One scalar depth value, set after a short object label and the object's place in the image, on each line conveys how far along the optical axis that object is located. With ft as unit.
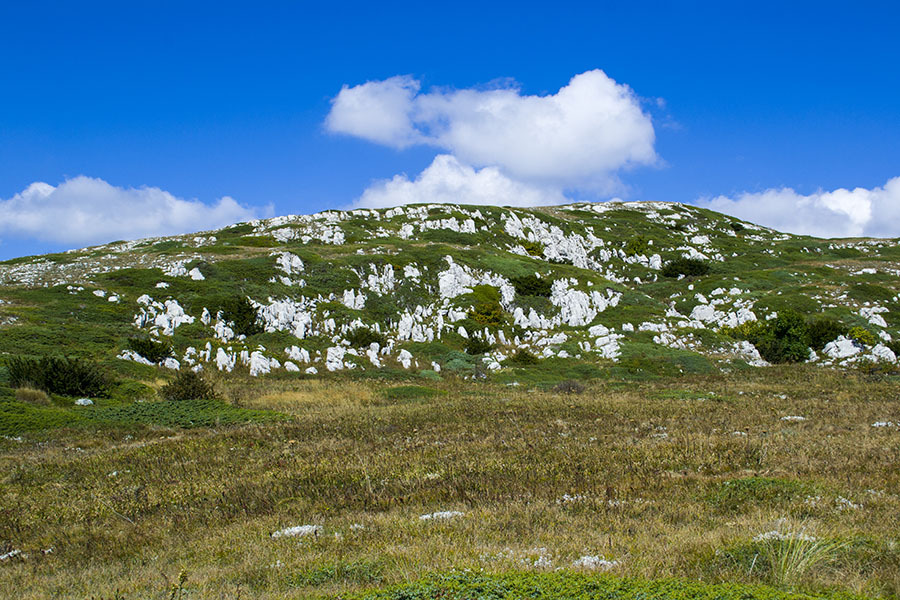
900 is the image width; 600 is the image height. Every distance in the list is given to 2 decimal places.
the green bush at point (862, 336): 140.46
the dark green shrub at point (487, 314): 155.35
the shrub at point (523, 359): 133.08
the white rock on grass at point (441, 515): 31.07
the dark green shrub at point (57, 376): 76.43
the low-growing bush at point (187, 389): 82.79
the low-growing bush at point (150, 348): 104.99
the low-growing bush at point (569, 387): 98.49
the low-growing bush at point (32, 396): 71.92
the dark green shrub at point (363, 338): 135.23
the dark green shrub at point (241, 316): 129.29
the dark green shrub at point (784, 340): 139.03
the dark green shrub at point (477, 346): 140.05
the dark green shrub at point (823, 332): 143.02
